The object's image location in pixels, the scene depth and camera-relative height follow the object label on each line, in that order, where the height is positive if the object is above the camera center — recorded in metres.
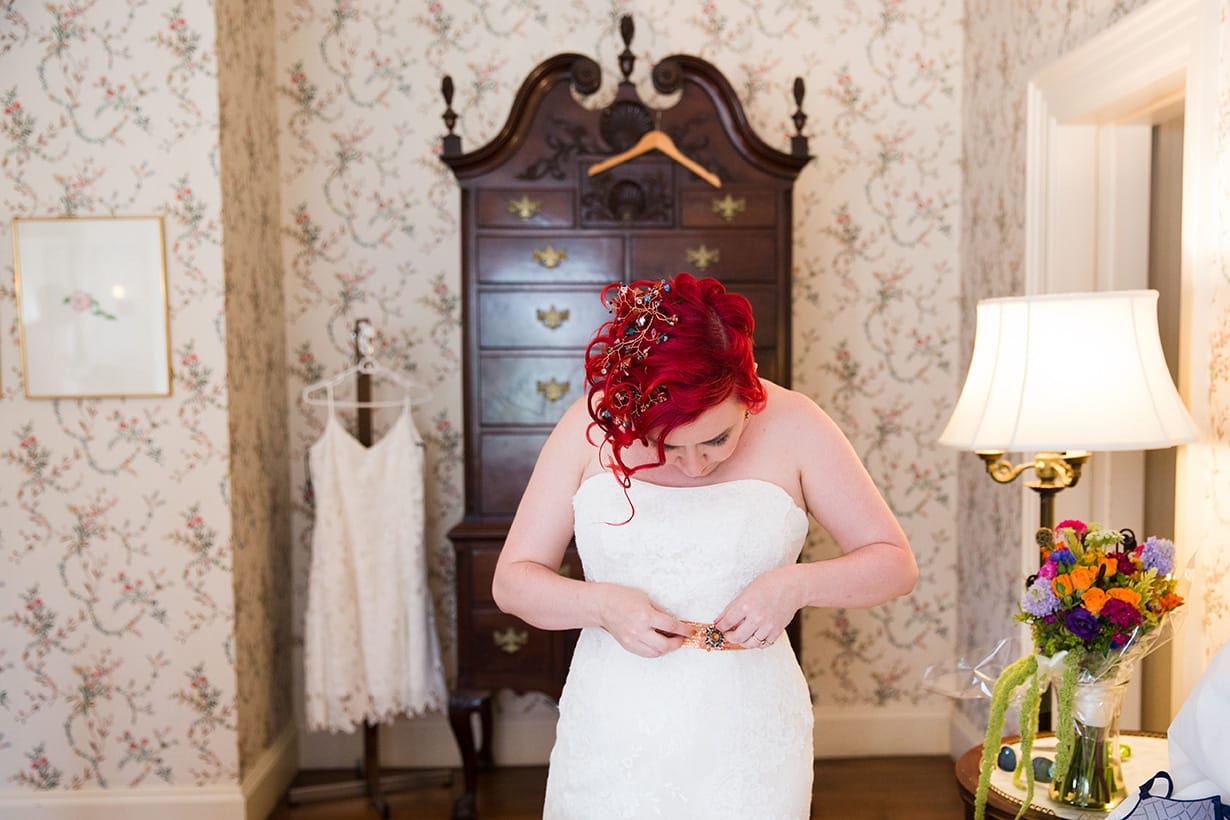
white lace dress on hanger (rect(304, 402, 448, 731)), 3.49 -0.73
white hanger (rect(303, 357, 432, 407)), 3.58 -0.09
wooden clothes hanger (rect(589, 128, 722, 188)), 3.41 +0.65
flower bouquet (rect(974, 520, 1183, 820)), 1.72 -0.46
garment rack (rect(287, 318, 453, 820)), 3.56 -1.32
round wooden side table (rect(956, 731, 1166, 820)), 1.89 -0.77
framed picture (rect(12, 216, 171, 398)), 3.23 +0.15
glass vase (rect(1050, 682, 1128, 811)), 1.85 -0.69
